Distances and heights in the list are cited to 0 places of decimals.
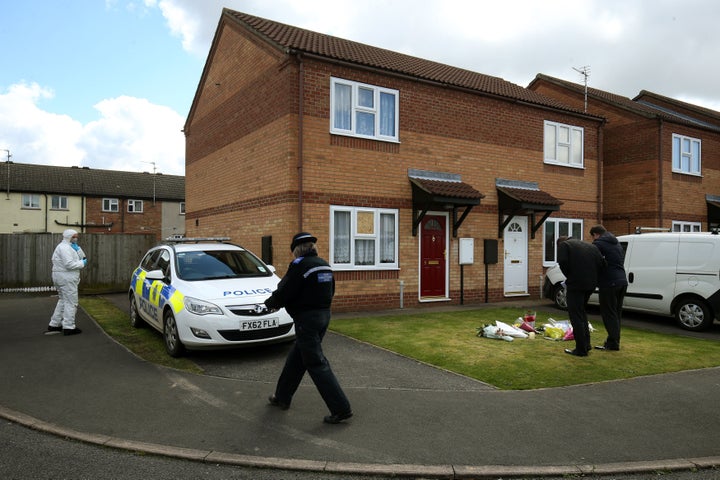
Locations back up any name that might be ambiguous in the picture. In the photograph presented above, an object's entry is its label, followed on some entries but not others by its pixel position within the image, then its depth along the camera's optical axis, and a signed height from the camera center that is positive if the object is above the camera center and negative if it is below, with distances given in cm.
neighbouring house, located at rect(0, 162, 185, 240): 3478 +279
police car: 644 -78
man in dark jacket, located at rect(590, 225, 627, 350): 726 -59
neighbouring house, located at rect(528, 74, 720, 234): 1717 +269
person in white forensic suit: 826 -68
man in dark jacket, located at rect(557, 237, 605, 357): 688 -50
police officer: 437 -60
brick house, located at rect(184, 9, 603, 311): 1108 +187
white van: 935 -60
